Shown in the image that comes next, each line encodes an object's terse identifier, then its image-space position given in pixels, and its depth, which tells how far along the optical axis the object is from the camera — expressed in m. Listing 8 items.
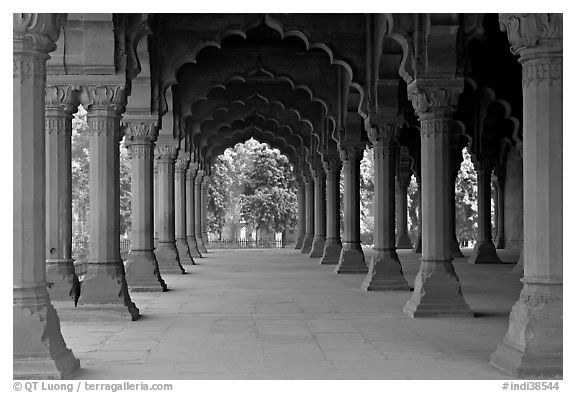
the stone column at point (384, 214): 16.77
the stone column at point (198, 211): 37.03
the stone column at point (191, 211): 32.50
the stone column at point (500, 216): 29.56
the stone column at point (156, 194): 22.28
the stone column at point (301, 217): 41.37
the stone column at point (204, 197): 41.09
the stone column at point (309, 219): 36.66
